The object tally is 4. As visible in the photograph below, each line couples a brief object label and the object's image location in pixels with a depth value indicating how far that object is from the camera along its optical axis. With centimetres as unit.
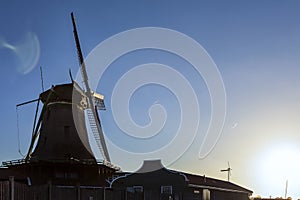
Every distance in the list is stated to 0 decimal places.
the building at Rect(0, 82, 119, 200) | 3431
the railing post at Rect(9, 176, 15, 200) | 1638
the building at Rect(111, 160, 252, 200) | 3428
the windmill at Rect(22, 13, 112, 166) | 3575
